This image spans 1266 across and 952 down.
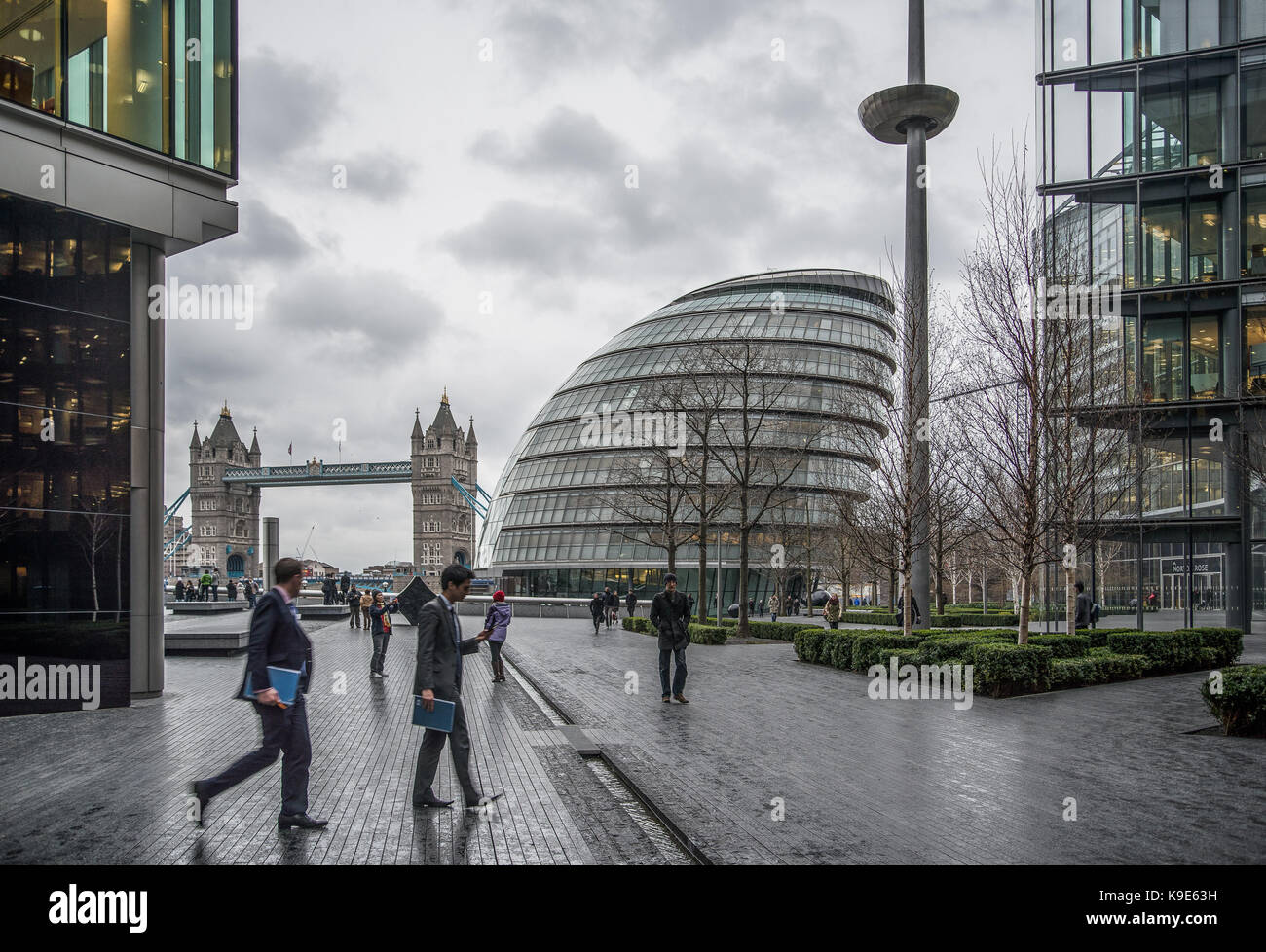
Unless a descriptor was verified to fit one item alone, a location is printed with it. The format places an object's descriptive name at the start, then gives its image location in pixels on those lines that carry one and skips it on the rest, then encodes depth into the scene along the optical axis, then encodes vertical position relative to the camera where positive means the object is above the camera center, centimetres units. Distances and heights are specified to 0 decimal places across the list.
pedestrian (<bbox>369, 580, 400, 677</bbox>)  2167 -282
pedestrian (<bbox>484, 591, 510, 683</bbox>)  1504 -174
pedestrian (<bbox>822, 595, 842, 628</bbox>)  3406 -358
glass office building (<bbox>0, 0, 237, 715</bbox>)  1563 +354
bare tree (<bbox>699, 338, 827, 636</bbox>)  3338 +391
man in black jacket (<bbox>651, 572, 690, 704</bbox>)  1586 -190
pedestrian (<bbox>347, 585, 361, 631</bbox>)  4247 -428
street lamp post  2612 +1083
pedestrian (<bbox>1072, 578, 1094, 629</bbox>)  2667 -286
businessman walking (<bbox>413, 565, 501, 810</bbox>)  855 -150
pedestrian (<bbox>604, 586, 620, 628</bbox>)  4572 -458
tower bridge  17525 +527
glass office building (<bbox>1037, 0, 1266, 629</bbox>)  3216 +1021
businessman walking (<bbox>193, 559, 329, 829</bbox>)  790 -164
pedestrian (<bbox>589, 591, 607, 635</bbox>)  4047 -413
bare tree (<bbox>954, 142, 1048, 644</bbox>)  2048 +331
